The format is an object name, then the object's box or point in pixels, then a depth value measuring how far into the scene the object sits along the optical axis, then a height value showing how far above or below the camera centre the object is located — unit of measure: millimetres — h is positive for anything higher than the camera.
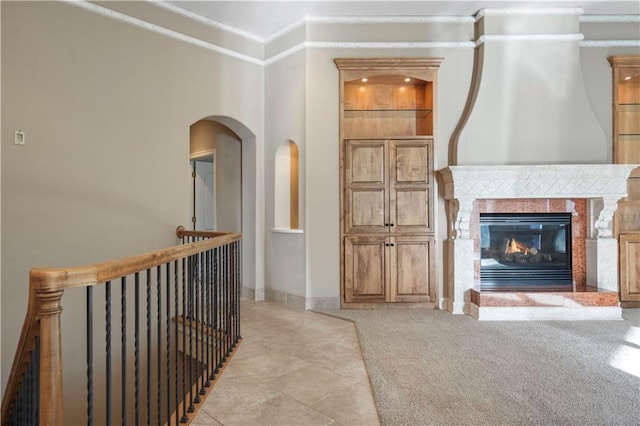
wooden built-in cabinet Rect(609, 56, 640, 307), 4277 +707
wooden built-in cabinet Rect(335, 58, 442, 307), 4293 +56
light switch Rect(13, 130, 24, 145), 2955 +642
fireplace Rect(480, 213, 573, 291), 4277 -444
